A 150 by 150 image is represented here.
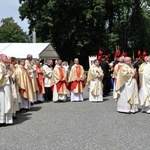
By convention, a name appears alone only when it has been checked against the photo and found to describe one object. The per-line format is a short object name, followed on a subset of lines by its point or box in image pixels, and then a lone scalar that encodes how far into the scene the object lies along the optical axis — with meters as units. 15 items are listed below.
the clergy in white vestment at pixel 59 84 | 10.12
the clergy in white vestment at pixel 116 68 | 9.82
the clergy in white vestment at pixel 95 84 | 10.00
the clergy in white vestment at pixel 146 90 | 7.62
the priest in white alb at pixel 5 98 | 6.37
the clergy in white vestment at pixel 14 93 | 7.16
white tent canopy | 16.48
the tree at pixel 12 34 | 47.09
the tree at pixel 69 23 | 24.31
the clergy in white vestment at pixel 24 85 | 8.03
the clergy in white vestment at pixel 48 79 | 10.71
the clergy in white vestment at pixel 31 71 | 9.38
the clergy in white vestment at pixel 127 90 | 7.68
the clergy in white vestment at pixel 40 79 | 10.24
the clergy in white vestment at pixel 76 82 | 10.35
